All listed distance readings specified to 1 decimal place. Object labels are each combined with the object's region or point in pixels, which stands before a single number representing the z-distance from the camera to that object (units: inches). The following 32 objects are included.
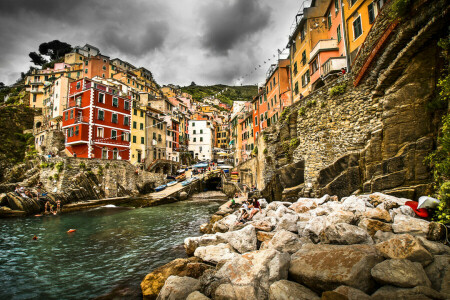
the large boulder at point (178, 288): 251.0
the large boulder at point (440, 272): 181.4
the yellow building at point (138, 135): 1774.1
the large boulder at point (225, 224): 553.0
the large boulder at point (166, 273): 294.0
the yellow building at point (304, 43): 1053.8
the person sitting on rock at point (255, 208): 578.4
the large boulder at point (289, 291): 201.8
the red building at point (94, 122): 1479.2
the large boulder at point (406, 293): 164.1
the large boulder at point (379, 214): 331.4
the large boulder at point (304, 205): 511.2
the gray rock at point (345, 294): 172.1
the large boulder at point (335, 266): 201.2
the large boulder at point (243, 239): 377.7
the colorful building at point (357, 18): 722.6
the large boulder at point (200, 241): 432.5
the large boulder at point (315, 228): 351.2
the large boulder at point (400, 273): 181.3
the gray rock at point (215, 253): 350.1
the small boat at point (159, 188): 1557.0
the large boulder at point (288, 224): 416.8
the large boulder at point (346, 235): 287.7
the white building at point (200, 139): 3218.5
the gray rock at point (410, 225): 280.2
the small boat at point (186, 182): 1631.4
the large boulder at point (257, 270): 235.3
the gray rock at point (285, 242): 324.5
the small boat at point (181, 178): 1852.6
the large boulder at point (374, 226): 310.0
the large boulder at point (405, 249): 210.8
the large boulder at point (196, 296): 227.6
